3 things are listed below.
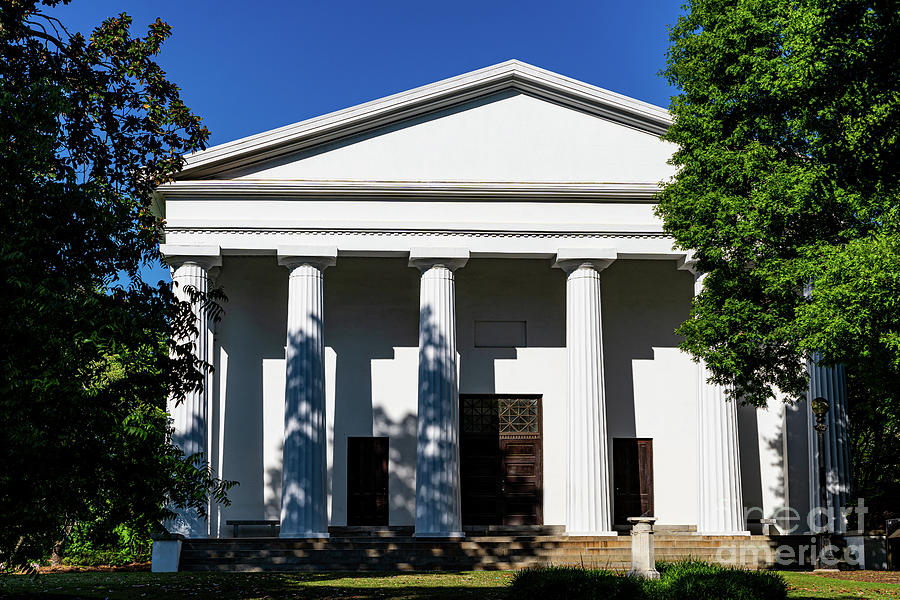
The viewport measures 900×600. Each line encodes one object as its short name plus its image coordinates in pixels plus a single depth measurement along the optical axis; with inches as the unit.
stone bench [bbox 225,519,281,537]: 1103.0
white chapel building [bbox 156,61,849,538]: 1024.2
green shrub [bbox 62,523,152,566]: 1110.4
